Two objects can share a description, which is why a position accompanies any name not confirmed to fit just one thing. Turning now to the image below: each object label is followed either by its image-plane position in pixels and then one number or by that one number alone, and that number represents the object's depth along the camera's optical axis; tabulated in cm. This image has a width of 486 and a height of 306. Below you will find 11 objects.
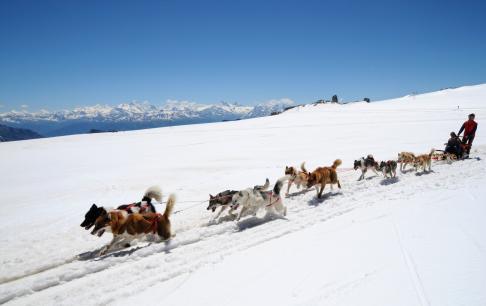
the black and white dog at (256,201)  761
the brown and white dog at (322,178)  902
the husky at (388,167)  1055
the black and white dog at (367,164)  1096
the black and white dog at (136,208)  618
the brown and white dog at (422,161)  1138
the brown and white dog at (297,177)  939
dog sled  1329
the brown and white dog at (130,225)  620
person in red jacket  1431
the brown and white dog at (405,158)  1153
